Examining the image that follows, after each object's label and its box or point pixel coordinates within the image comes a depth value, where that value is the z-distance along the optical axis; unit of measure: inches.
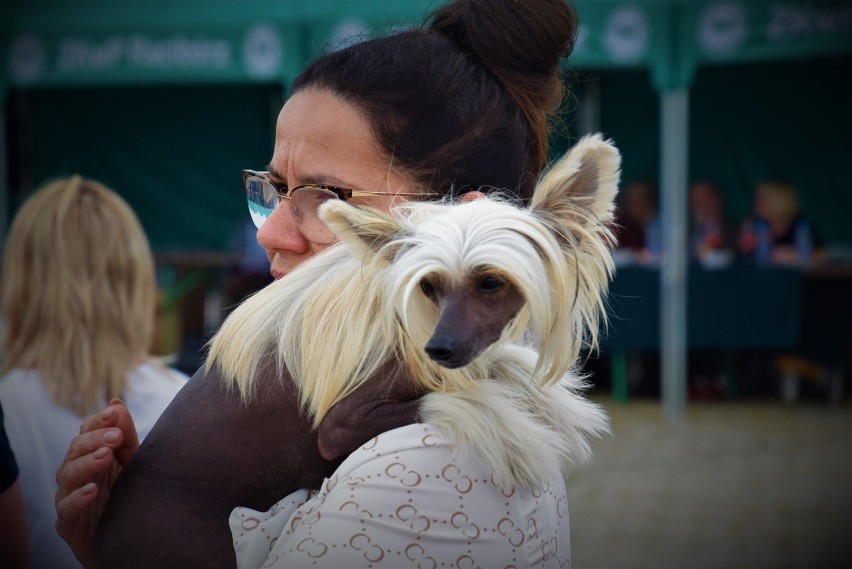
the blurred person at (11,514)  94.7
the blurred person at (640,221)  454.3
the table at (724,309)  409.7
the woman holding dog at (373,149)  64.7
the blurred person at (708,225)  452.1
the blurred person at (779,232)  434.6
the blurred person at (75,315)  132.3
